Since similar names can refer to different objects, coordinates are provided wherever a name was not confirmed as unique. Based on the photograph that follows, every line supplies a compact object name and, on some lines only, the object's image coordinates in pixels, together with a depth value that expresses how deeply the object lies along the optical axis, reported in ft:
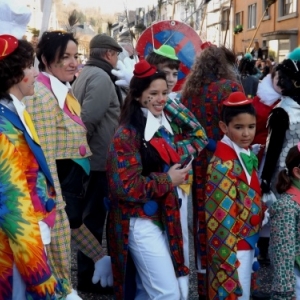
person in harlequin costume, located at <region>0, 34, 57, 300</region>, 6.69
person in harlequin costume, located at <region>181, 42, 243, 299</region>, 12.62
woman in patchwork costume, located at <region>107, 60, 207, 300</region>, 9.91
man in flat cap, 13.82
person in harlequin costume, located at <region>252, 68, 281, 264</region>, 13.85
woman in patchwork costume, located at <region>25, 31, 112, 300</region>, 9.18
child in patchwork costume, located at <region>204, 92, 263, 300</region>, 10.28
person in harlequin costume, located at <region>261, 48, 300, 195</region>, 12.68
